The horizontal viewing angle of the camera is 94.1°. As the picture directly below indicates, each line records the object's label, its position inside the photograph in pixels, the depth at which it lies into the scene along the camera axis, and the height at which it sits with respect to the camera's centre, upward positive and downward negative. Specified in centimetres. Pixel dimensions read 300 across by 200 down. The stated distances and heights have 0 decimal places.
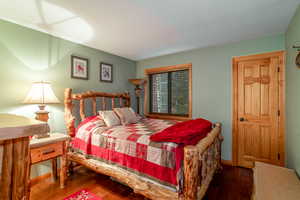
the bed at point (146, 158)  138 -71
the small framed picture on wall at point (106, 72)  317 +64
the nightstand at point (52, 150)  169 -65
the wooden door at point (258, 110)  238 -18
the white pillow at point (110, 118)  239 -32
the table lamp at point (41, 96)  191 +5
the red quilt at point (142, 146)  146 -58
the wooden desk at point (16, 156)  43 -18
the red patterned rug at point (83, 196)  178 -126
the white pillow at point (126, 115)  263 -31
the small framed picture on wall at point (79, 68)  266 +63
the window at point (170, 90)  338 +24
